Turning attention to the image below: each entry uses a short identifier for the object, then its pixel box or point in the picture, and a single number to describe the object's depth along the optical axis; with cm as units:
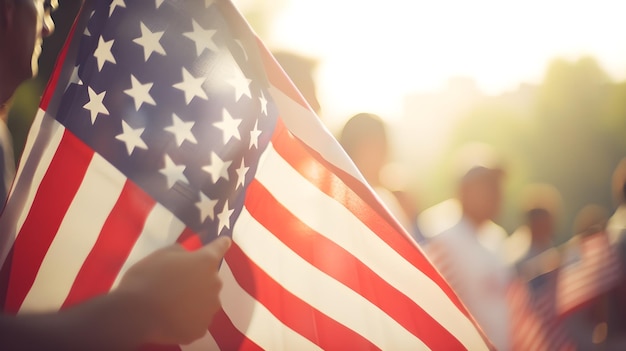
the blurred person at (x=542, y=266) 398
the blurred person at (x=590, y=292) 420
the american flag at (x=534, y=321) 360
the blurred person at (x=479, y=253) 379
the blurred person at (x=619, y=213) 434
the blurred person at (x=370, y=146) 349
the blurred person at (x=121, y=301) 120
